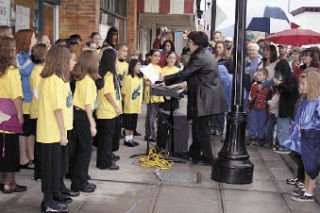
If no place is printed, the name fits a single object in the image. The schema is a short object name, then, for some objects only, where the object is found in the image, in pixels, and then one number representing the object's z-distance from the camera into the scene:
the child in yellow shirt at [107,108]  5.44
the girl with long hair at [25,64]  5.13
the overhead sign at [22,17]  7.00
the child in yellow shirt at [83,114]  4.50
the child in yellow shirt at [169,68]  7.97
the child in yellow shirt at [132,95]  7.06
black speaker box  6.58
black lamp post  5.36
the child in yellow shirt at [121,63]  6.80
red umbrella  8.86
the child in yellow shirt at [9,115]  4.33
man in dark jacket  6.06
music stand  6.46
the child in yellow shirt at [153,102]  7.40
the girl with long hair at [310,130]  4.69
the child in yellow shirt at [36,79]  4.83
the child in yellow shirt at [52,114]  3.80
